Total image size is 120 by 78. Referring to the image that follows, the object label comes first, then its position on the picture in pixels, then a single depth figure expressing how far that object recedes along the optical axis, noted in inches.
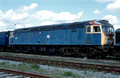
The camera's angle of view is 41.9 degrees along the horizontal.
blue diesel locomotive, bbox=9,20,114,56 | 648.4
